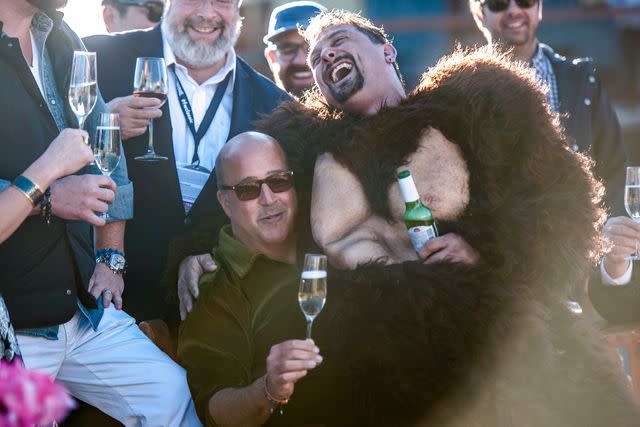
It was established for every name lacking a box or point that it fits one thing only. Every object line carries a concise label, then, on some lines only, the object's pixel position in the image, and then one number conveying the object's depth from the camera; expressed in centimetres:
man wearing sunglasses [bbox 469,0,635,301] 586
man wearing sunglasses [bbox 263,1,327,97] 611
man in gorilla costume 337
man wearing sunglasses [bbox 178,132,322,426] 366
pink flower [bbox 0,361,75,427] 188
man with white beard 466
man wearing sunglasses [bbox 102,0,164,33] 639
